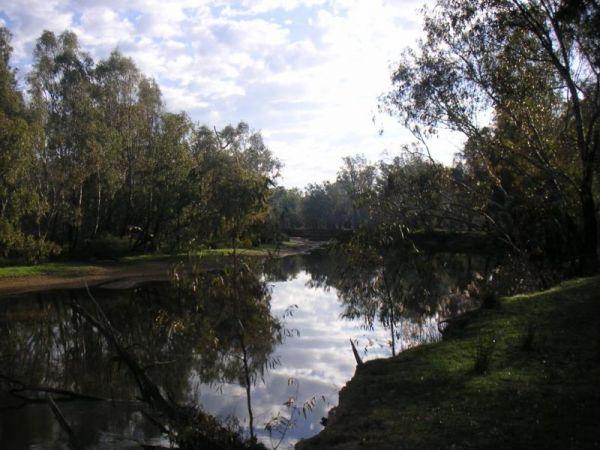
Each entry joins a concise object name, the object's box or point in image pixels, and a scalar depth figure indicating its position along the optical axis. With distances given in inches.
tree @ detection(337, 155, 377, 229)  3873.0
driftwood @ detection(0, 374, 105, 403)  340.1
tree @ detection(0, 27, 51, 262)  1264.8
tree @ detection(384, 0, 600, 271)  708.0
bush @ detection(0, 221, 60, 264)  1257.7
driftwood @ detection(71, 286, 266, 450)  293.0
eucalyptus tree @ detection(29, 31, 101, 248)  1584.6
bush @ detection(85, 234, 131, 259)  1624.6
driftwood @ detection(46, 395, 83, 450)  269.7
